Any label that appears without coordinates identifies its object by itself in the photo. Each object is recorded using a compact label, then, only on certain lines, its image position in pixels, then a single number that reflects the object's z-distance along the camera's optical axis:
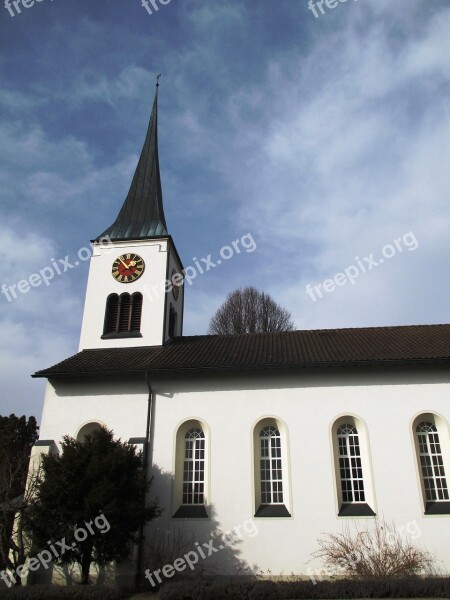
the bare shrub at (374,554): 13.22
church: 14.41
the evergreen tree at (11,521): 13.58
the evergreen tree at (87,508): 12.71
